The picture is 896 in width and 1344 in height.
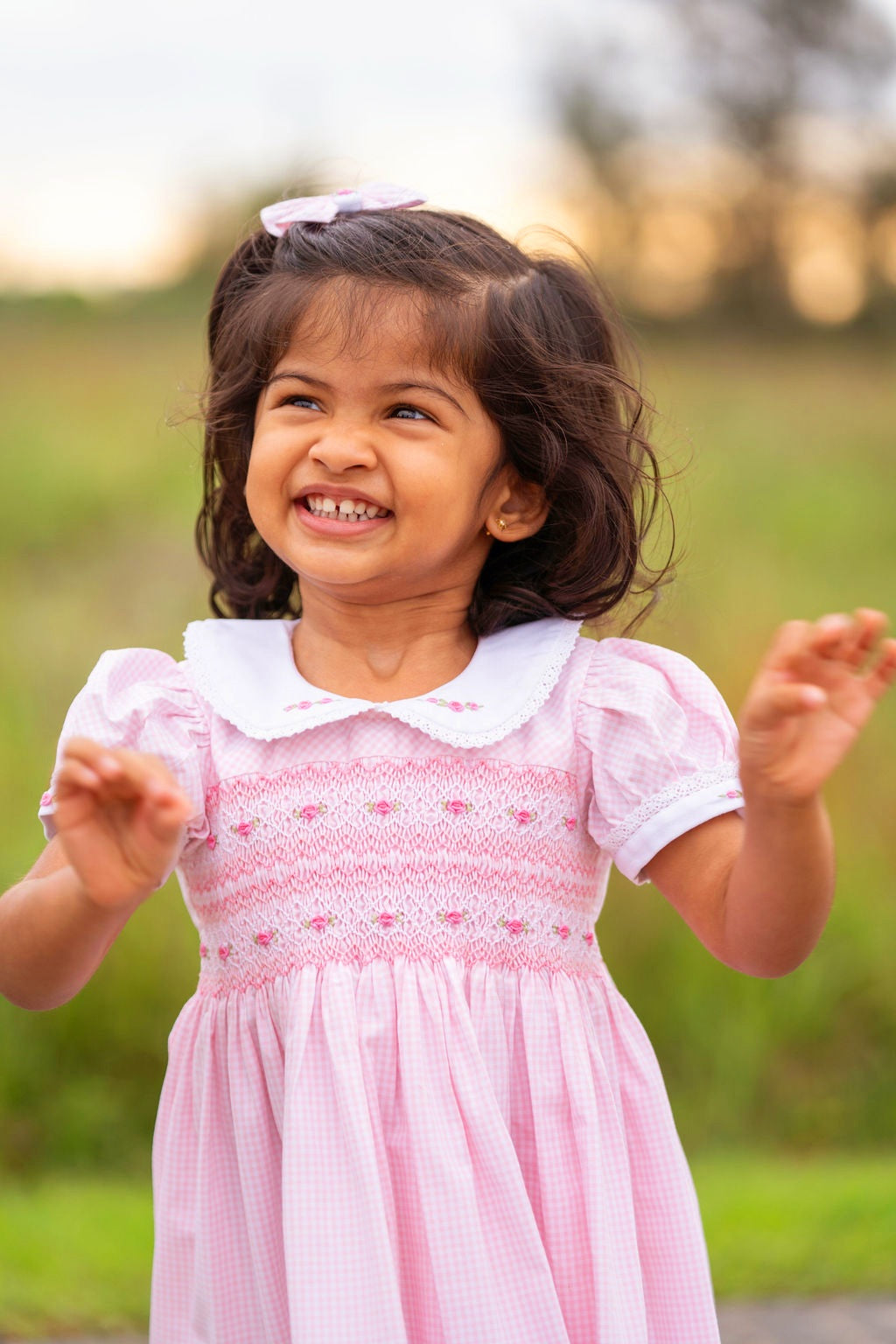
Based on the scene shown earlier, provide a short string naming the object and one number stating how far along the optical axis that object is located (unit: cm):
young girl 175
